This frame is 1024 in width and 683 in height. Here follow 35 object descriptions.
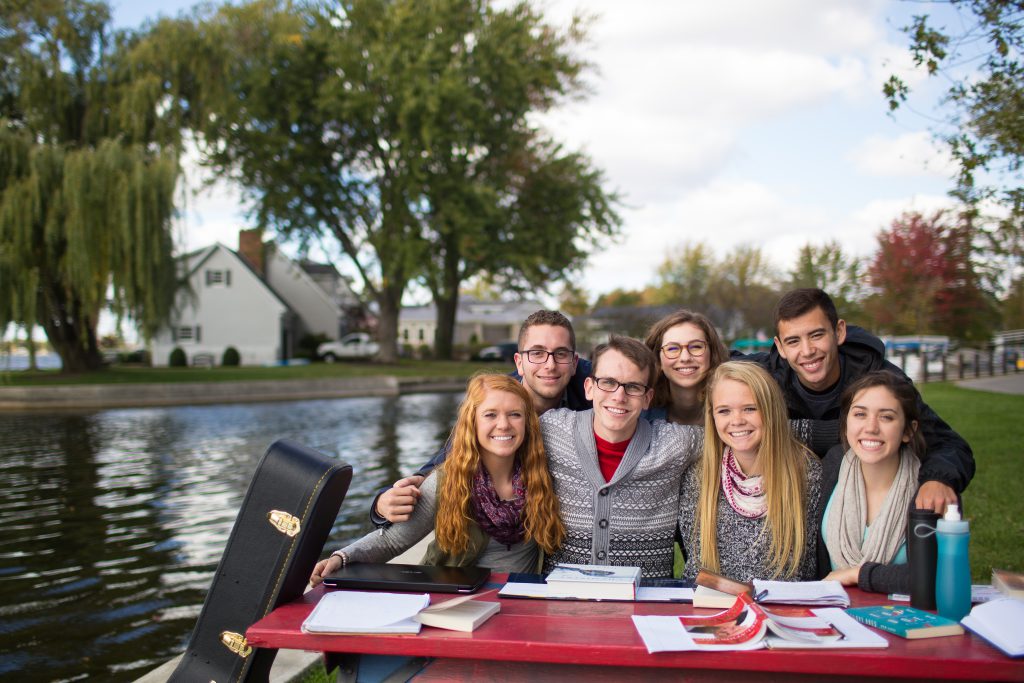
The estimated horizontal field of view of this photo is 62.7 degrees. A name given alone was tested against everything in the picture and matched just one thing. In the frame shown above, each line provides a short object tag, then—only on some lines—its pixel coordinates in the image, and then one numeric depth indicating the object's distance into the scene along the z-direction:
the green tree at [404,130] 30.89
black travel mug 2.77
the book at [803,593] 2.87
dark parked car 52.28
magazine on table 2.44
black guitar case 3.04
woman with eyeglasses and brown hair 4.54
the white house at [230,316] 44.75
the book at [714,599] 2.84
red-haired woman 3.59
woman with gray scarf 3.36
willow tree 22.55
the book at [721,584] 2.92
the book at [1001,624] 2.41
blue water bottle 2.68
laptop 2.94
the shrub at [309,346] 47.59
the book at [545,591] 2.95
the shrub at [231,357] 40.94
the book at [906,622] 2.56
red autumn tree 31.67
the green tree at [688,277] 61.12
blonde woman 3.49
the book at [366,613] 2.57
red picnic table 2.38
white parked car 46.75
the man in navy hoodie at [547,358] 4.59
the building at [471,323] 79.50
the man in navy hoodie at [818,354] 4.26
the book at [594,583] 2.96
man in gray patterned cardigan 3.64
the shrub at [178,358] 40.44
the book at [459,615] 2.59
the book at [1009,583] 2.89
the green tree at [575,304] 67.41
